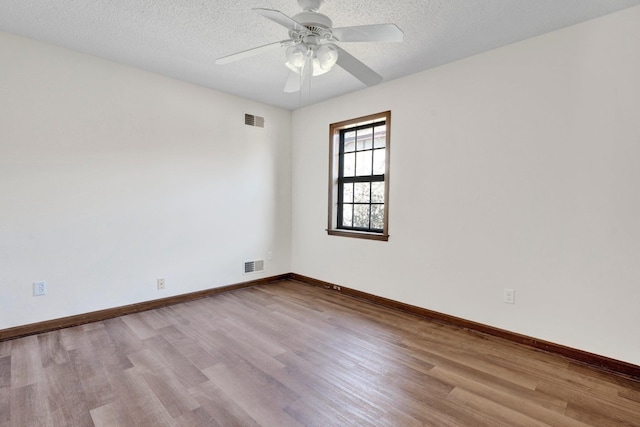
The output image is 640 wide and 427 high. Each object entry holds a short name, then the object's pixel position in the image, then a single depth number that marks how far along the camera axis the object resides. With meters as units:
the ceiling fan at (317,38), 1.67
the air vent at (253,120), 4.15
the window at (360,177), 3.69
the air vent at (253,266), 4.22
